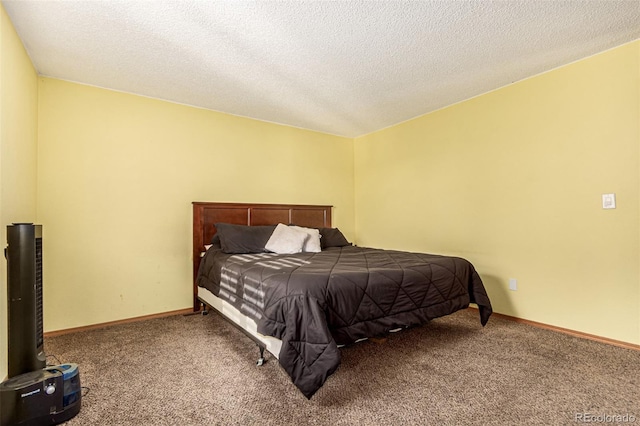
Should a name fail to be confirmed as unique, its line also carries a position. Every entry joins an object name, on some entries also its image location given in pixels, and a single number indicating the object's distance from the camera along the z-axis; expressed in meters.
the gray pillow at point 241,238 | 3.19
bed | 1.70
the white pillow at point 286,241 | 3.32
